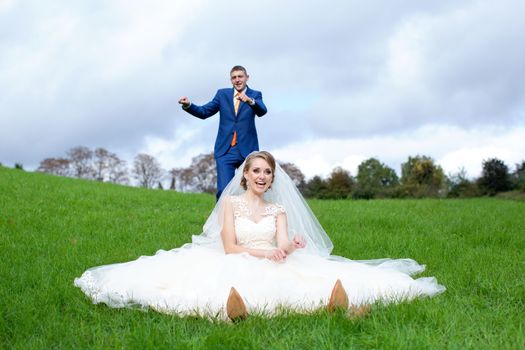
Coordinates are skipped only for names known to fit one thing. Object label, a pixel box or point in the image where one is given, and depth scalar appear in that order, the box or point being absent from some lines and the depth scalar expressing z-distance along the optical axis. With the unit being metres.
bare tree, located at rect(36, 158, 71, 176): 56.12
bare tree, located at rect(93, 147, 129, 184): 54.19
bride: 5.26
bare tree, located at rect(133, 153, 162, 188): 54.38
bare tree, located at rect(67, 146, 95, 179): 54.34
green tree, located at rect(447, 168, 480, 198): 36.53
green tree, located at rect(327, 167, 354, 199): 48.75
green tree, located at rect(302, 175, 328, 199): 48.47
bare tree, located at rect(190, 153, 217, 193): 54.41
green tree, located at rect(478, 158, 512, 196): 36.25
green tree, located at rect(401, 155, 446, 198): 45.56
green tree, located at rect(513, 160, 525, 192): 35.74
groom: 9.02
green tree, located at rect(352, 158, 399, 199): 45.12
